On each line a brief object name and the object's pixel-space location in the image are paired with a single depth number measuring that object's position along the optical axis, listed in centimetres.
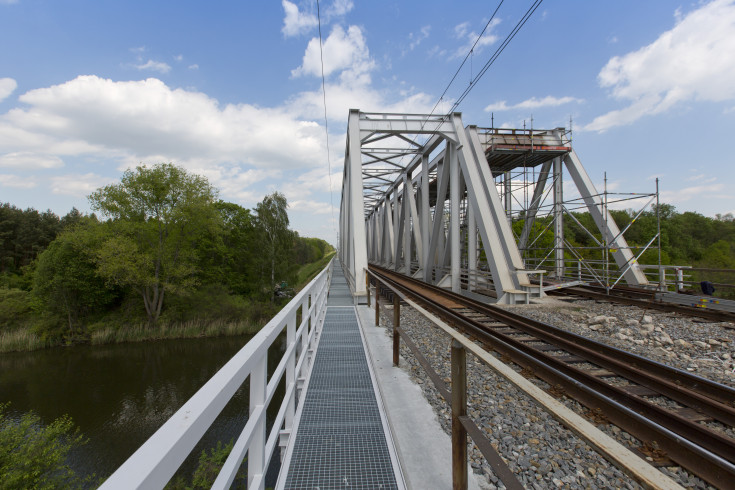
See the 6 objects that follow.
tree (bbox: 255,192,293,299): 3114
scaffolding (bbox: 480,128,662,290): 1155
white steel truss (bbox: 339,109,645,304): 992
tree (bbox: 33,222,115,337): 2267
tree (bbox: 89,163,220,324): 2388
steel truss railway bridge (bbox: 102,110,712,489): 118
